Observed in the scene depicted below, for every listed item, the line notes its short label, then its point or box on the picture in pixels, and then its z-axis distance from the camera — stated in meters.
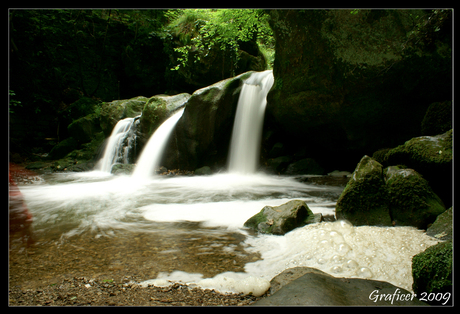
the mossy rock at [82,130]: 13.05
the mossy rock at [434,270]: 1.61
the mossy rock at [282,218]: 3.36
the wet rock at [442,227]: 2.87
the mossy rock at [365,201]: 3.52
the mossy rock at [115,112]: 12.41
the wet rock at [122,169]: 9.30
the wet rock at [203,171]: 9.11
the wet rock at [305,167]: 8.73
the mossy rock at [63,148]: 12.41
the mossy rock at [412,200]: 3.29
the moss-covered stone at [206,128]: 9.09
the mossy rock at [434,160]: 3.50
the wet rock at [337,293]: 1.52
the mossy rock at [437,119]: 4.66
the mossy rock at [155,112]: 10.45
